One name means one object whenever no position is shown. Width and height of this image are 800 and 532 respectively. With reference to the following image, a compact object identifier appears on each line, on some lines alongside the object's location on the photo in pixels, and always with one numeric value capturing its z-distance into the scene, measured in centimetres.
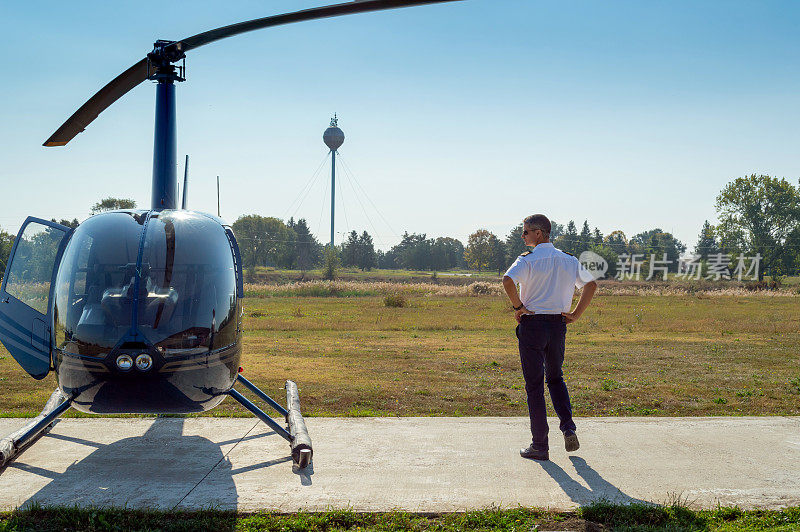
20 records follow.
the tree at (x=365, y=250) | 11000
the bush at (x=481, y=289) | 4559
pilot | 526
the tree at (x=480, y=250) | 11394
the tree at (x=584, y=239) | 10049
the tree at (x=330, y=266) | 7050
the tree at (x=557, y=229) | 15245
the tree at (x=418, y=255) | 11844
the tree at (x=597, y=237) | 10558
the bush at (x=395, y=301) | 3300
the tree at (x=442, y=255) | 11844
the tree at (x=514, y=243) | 11024
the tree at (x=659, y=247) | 11012
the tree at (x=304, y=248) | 11662
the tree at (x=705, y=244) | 9839
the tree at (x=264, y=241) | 10919
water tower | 10507
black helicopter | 434
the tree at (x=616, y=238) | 15016
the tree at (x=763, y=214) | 9262
